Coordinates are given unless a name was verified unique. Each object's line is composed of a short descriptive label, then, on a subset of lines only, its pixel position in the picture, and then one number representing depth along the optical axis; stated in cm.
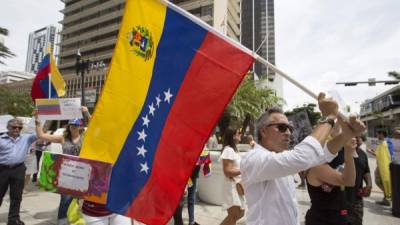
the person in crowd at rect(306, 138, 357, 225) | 265
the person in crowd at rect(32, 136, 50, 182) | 889
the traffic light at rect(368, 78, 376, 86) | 1722
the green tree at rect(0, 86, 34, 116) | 4453
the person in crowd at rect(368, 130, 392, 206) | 801
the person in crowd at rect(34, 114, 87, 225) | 511
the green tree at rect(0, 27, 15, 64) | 2059
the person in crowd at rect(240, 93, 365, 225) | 184
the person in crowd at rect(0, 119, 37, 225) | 543
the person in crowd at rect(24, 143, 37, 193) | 729
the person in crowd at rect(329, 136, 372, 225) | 336
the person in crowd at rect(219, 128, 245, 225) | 475
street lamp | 1666
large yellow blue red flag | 225
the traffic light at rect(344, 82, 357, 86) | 1748
